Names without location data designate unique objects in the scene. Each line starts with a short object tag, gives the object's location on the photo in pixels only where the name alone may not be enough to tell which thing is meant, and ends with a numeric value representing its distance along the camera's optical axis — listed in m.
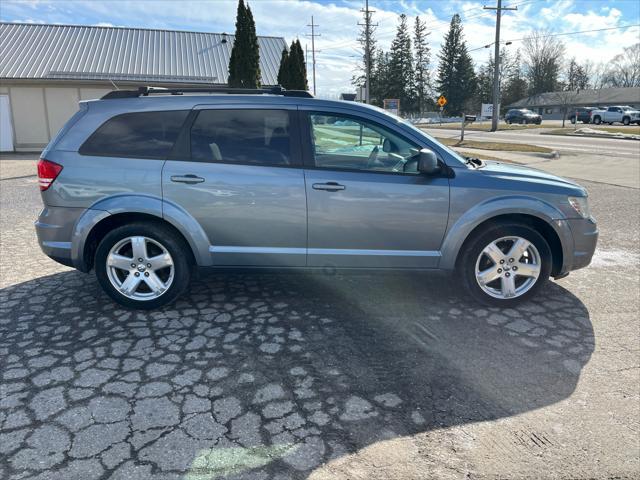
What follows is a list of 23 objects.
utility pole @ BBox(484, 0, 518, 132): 37.88
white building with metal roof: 19.66
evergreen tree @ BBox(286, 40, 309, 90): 20.23
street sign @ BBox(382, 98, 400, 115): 23.83
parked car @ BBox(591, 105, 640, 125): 47.31
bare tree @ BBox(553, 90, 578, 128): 75.25
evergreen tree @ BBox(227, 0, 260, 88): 17.84
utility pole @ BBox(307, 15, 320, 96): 66.71
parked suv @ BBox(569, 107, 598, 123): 53.72
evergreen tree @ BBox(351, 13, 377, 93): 83.00
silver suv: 3.98
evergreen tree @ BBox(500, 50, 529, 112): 86.75
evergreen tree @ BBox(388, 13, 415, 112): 82.12
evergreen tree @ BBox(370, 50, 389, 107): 81.76
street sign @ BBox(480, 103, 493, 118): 33.28
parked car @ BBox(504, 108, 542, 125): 56.69
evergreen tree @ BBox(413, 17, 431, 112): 84.69
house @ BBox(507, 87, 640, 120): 76.19
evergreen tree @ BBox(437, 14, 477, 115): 80.19
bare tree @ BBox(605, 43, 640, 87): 92.00
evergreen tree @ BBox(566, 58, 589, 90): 87.06
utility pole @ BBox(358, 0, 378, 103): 39.97
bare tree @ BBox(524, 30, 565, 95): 82.75
